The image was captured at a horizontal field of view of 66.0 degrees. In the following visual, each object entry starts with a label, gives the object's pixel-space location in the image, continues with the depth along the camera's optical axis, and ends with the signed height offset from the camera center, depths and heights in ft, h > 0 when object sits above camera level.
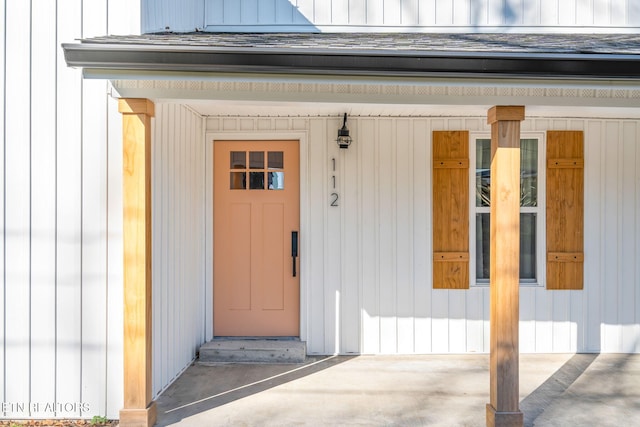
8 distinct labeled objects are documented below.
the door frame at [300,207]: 16.72 +0.32
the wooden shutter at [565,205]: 16.67 +0.40
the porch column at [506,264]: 10.91 -1.06
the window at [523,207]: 16.81 +0.33
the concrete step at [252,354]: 15.87 -4.44
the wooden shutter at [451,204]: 16.62 +0.43
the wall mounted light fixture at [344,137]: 16.25 +2.63
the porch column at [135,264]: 10.84 -1.06
